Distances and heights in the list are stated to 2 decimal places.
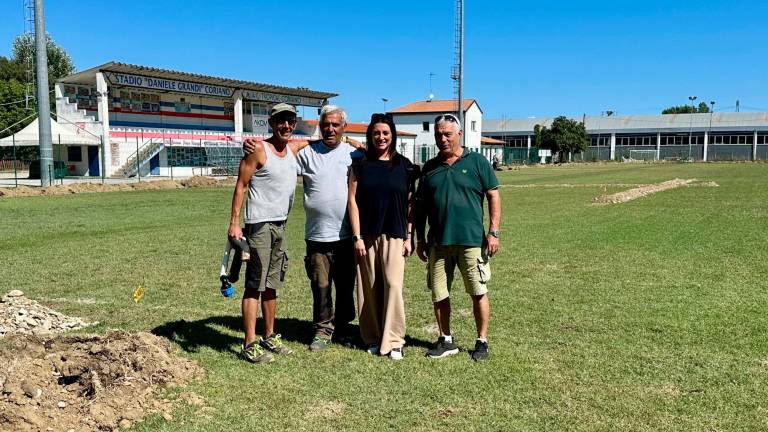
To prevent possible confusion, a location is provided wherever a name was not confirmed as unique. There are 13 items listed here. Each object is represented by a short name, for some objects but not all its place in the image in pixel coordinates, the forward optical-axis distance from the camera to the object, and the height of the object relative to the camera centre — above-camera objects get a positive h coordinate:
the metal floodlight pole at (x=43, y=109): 27.56 +2.51
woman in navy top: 5.06 -0.47
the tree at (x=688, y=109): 135.76 +12.74
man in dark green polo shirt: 5.00 -0.42
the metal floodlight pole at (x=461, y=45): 34.35 +6.89
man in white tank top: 4.91 -0.35
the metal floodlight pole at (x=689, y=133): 92.19 +5.04
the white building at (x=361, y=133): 62.97 +3.48
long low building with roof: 90.06 +4.65
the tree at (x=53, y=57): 75.44 +13.17
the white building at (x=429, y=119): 77.38 +6.00
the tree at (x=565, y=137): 85.94 +4.11
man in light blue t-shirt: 5.22 -0.42
